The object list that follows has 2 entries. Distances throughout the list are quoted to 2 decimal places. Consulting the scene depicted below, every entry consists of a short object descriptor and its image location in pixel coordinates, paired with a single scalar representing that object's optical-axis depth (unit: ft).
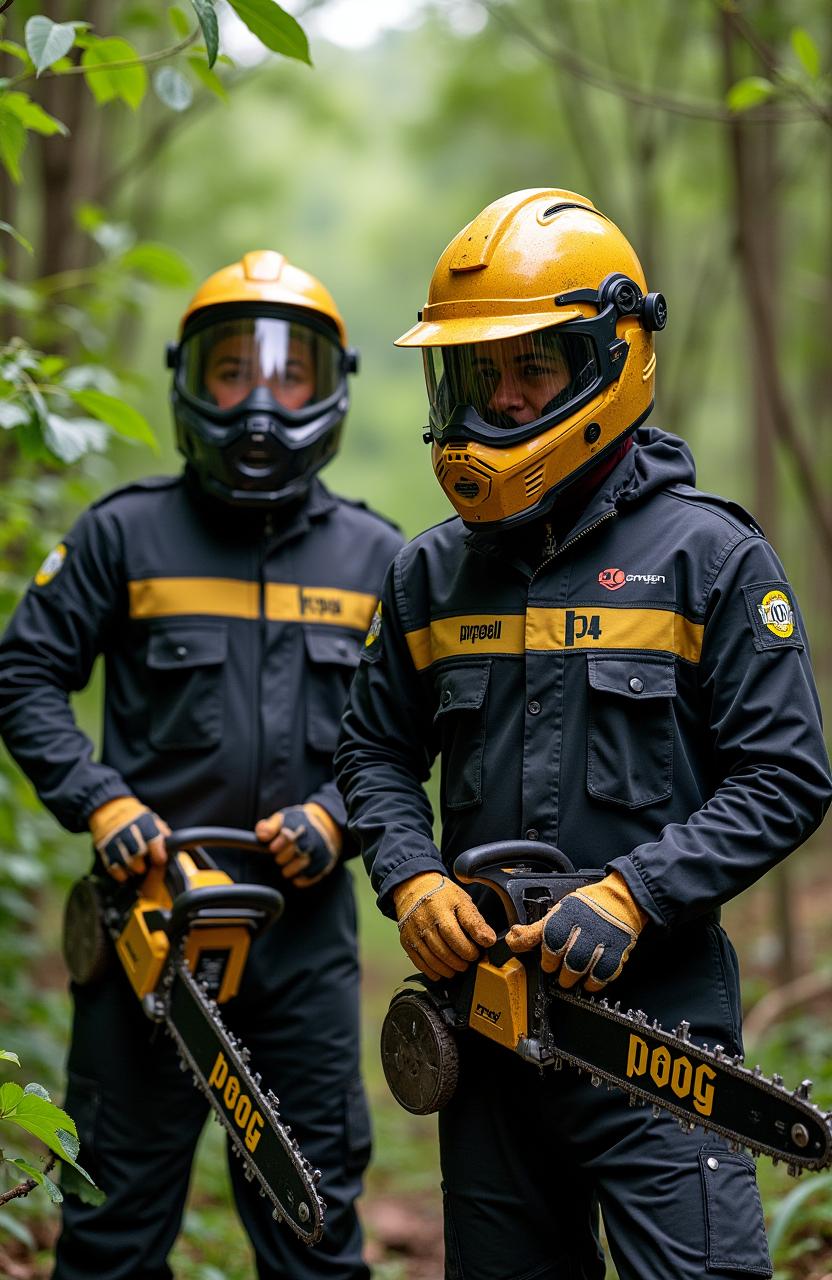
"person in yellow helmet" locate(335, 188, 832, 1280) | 7.89
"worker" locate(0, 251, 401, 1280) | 11.17
